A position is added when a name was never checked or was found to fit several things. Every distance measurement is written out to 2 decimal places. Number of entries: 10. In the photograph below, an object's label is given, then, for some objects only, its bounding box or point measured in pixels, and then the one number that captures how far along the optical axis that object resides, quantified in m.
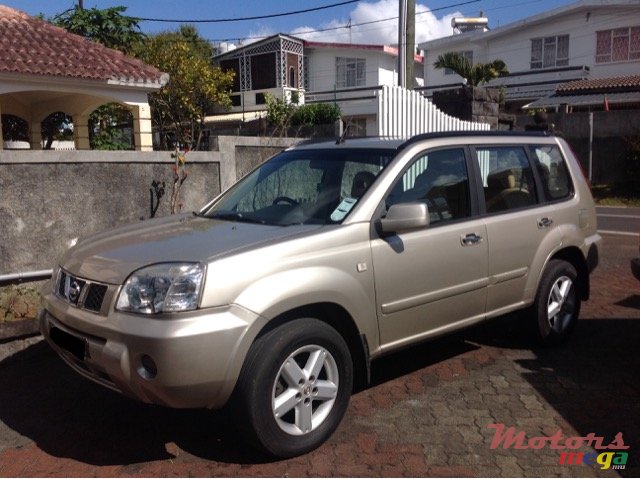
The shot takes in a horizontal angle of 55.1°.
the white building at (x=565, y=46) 27.22
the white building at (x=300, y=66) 33.47
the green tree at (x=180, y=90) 18.45
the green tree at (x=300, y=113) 14.20
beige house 10.04
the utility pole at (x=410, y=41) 12.23
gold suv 3.09
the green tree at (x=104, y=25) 16.05
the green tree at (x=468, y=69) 16.36
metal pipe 5.79
